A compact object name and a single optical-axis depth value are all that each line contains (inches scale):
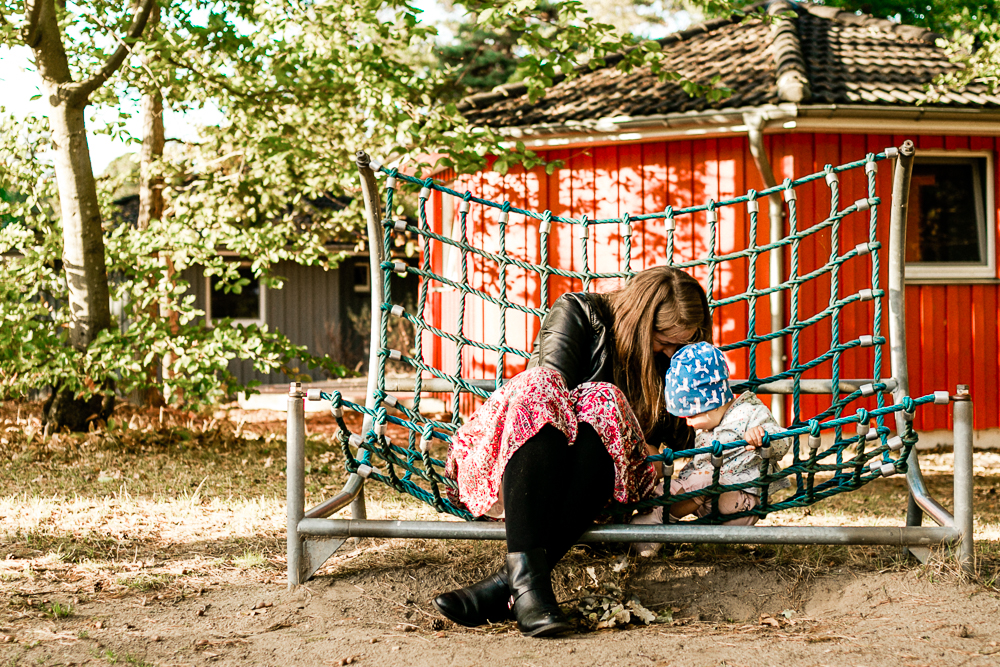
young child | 96.0
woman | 86.4
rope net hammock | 89.4
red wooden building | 283.4
